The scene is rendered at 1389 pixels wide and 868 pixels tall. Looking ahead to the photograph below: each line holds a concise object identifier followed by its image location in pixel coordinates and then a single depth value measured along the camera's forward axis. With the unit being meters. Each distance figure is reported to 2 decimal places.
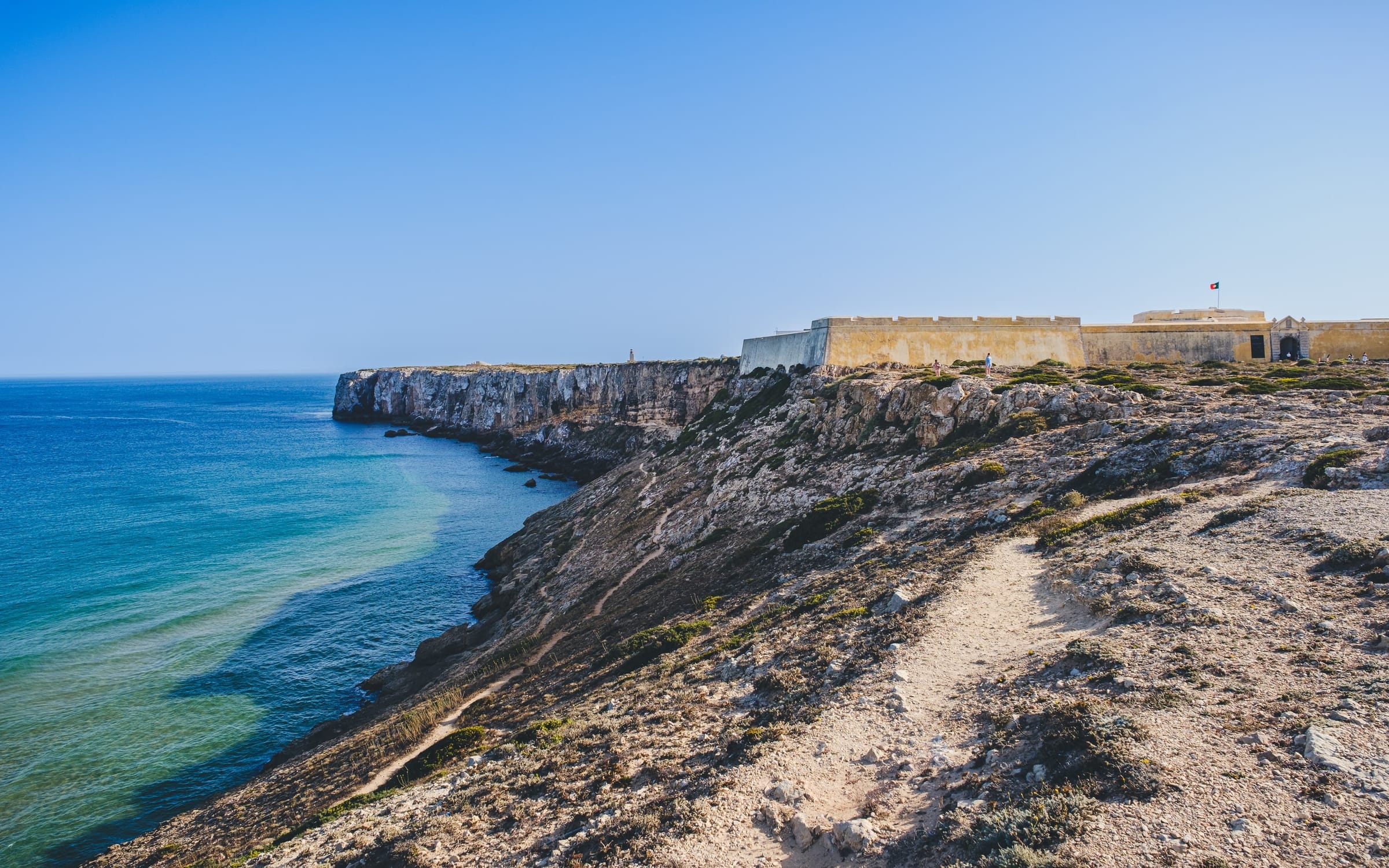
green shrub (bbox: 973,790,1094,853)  7.92
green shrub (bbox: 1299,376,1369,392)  26.80
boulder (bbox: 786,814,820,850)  9.29
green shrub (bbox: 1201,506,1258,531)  15.41
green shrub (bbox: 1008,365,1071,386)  31.12
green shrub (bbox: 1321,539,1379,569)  12.23
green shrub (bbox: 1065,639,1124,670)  11.30
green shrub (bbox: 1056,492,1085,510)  19.31
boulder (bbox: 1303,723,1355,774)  7.85
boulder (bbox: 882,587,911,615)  15.54
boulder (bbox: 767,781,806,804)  10.09
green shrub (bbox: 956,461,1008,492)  23.08
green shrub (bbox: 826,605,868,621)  15.98
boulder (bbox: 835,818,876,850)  8.88
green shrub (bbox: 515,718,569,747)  14.47
